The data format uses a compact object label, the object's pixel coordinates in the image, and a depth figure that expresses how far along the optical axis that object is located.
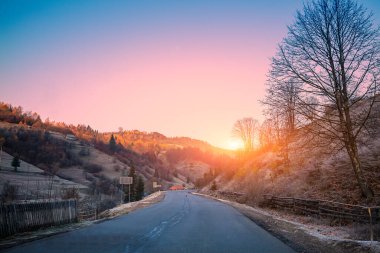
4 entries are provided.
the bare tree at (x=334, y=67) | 17.09
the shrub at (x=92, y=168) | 149.75
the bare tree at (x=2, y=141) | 142.09
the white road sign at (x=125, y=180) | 49.64
